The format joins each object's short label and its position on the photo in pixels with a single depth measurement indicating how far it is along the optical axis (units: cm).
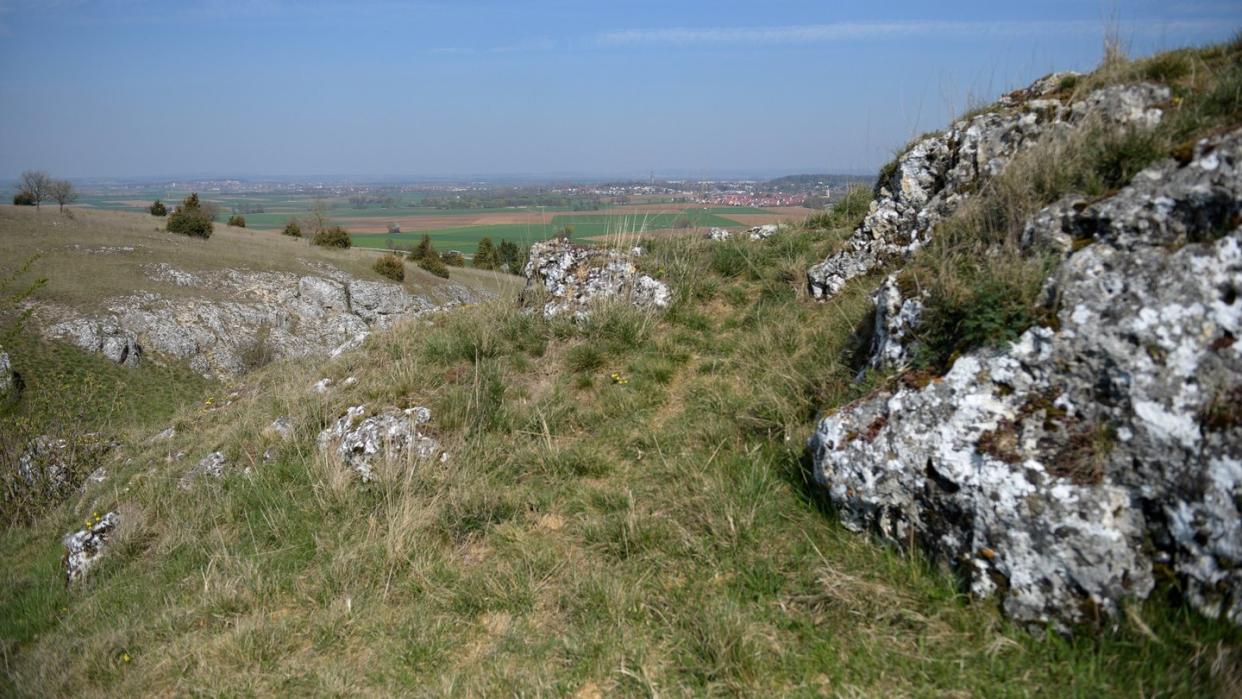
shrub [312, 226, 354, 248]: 5250
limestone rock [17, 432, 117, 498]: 1030
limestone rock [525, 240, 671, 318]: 760
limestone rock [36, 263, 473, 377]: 2769
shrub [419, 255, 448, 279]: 5019
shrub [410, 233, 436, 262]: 5204
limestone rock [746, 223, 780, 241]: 895
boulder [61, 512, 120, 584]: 553
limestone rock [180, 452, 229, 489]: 632
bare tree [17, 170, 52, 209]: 4838
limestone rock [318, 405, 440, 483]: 536
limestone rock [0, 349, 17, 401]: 1316
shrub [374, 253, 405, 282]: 4438
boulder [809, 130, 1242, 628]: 256
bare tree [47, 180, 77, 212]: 4900
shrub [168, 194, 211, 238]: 4703
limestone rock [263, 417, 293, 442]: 623
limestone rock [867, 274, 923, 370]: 399
